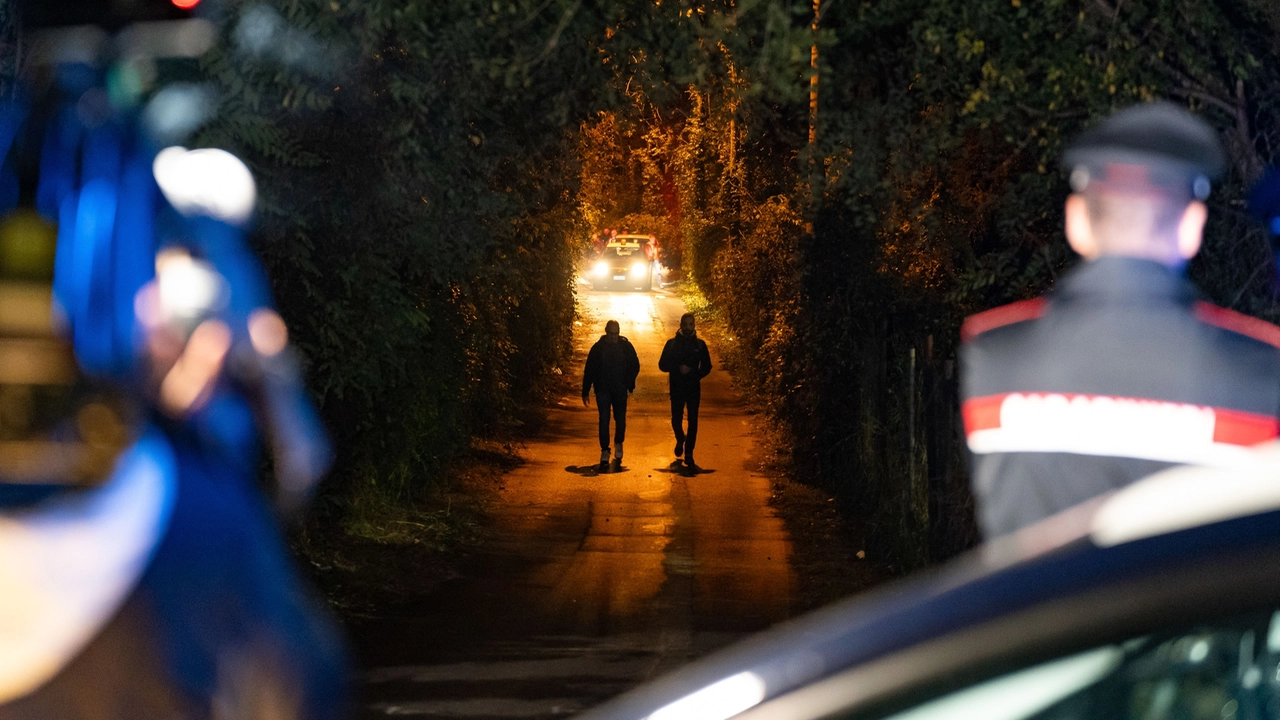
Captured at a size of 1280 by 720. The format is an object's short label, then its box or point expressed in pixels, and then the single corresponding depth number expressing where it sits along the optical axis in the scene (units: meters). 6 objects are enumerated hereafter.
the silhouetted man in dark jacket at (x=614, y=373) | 32.53
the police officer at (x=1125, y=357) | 5.87
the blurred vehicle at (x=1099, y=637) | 3.60
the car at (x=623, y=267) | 98.87
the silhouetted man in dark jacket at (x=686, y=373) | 31.97
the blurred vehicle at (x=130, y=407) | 7.34
